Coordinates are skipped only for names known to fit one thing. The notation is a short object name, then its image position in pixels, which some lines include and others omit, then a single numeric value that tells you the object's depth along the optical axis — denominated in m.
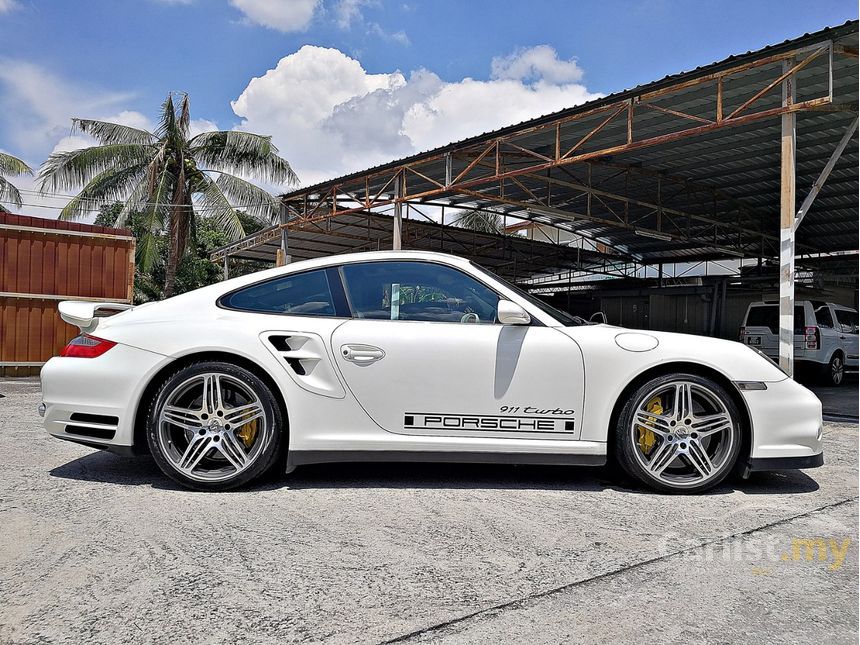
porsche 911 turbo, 3.61
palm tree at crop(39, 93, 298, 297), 19.95
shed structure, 8.52
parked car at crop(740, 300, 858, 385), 13.20
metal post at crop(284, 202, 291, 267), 18.12
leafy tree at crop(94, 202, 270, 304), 21.70
